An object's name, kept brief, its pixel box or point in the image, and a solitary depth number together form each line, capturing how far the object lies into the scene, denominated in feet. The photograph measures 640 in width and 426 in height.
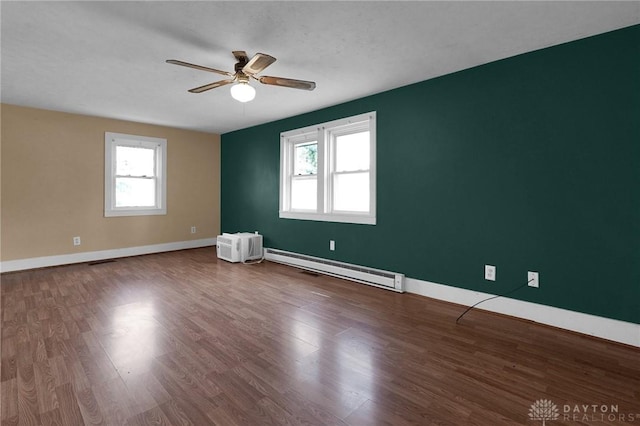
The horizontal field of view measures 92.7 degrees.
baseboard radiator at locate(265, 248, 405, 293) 12.07
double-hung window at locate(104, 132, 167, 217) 17.24
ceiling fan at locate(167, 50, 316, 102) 8.74
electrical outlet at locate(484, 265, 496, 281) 9.77
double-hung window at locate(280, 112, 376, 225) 13.48
